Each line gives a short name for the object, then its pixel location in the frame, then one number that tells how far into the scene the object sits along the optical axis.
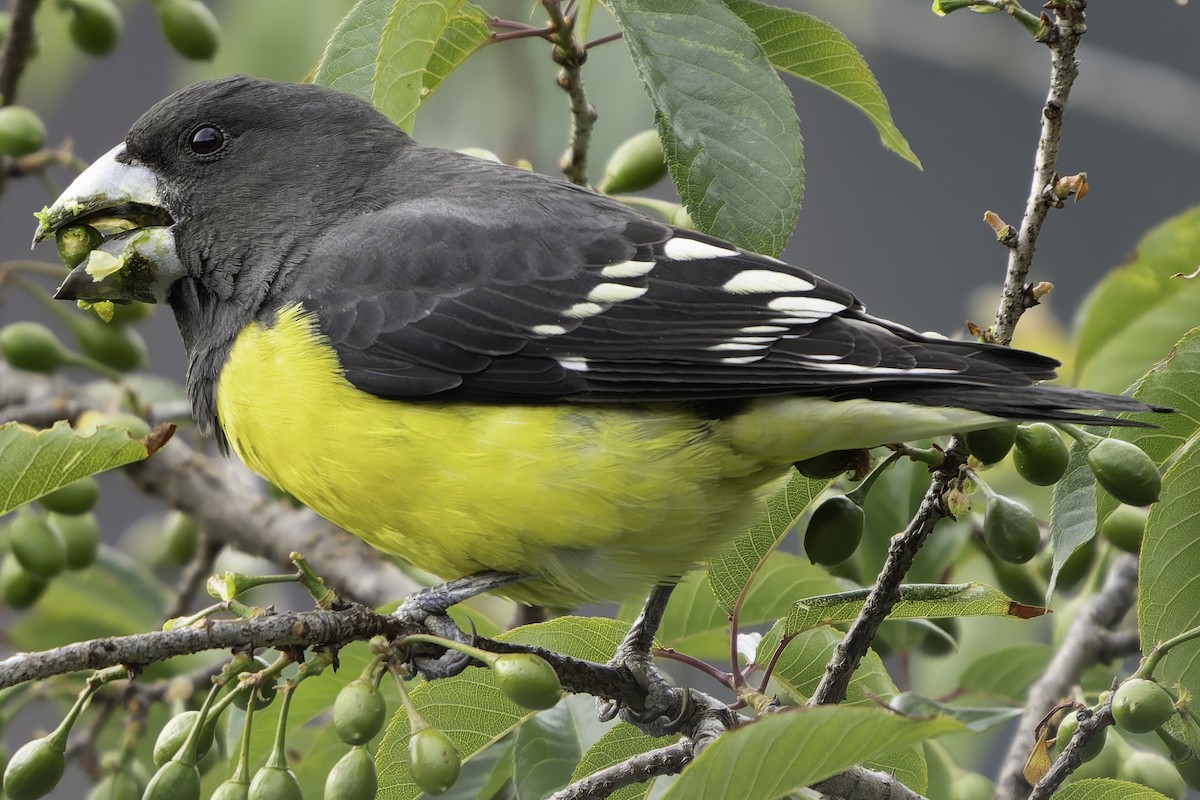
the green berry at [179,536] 8.41
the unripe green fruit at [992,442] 5.05
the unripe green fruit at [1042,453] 5.04
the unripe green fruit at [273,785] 4.32
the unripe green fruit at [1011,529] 5.07
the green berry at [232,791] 4.41
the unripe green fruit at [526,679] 4.34
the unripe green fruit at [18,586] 7.00
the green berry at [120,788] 6.11
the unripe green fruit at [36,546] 6.63
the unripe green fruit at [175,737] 4.60
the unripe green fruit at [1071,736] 4.70
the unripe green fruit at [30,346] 7.41
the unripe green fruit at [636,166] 6.55
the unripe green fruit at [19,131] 6.90
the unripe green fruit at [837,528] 5.31
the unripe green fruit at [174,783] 4.39
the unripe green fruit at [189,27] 7.53
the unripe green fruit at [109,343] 7.80
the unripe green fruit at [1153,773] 5.77
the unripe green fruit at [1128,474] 4.63
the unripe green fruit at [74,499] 6.72
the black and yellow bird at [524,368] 5.40
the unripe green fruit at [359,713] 4.34
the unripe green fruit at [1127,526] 5.86
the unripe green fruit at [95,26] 7.60
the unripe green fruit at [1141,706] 4.52
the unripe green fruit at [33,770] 4.54
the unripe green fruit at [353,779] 4.41
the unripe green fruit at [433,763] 4.32
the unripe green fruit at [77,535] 6.95
